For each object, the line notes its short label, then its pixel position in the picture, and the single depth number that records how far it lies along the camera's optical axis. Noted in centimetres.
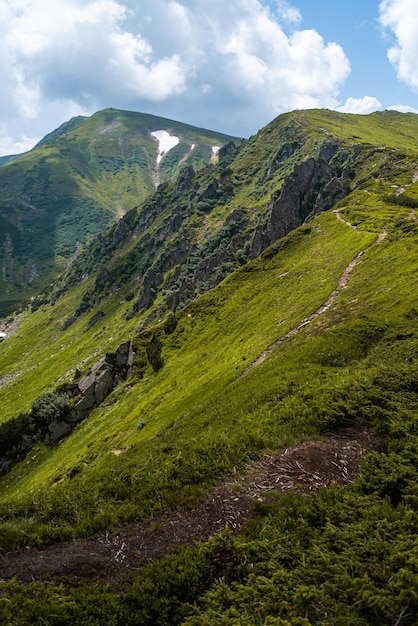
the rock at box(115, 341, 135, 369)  7375
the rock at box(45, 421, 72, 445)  6662
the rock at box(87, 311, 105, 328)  16788
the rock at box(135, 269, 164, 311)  14950
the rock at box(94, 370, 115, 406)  6919
